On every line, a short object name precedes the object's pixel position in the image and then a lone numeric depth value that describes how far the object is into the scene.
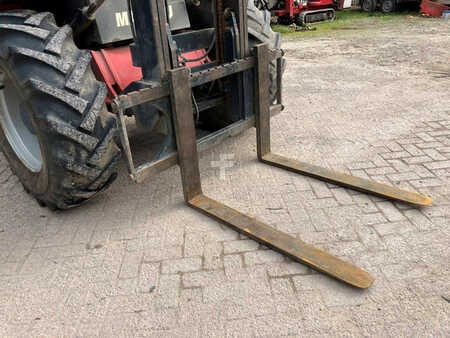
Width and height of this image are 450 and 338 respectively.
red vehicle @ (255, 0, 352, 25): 13.83
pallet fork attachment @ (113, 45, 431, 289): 2.56
